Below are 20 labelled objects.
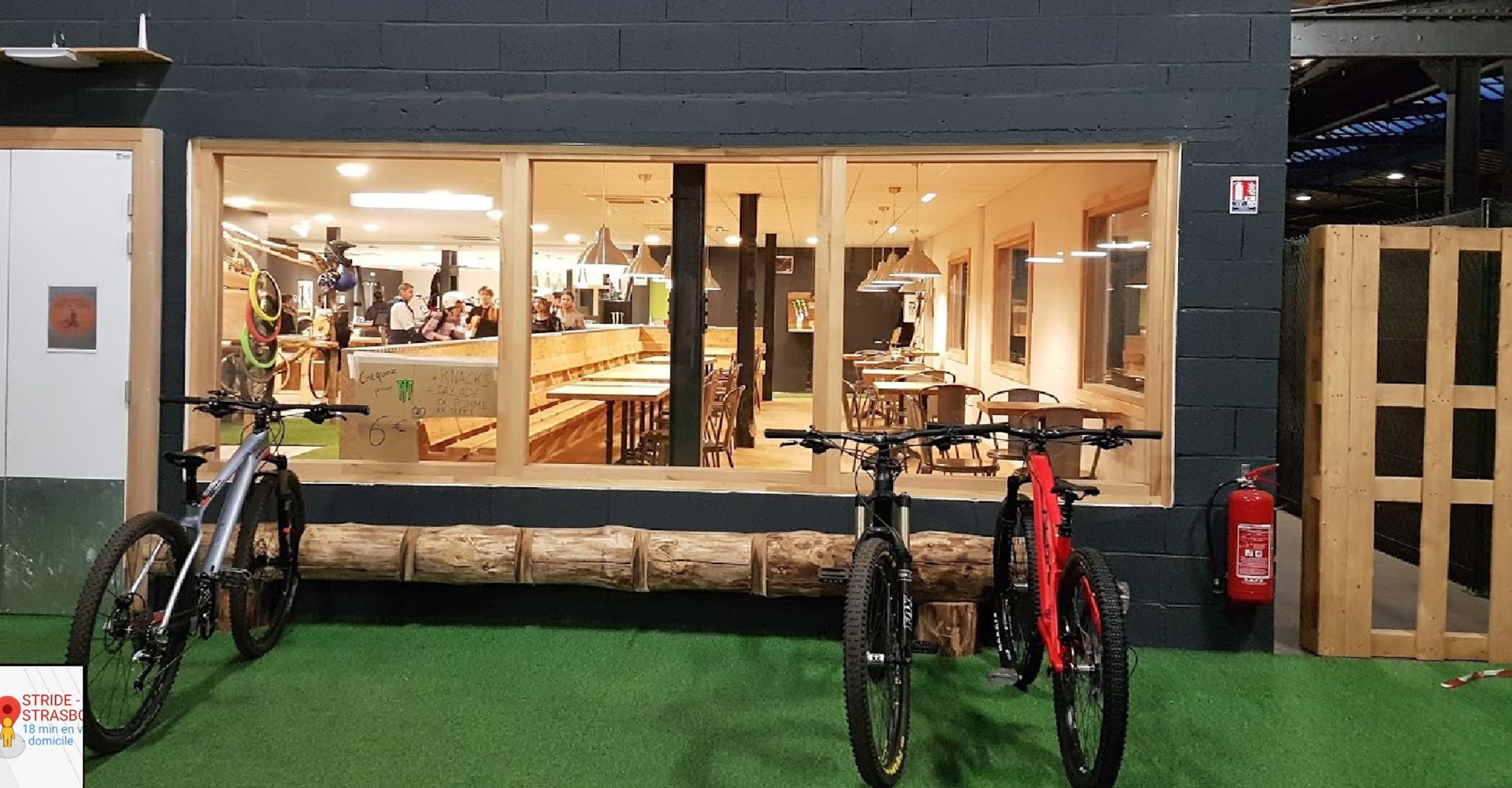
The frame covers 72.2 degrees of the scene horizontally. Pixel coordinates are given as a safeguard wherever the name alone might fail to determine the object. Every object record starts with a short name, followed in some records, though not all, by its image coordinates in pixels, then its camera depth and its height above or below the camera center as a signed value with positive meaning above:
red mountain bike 2.72 -0.71
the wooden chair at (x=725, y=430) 6.28 -0.42
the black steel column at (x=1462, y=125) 6.99 +1.73
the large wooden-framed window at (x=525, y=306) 4.34 +0.26
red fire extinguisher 4.12 -0.67
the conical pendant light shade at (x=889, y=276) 9.99 +1.03
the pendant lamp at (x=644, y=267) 10.05 +0.98
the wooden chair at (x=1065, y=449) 5.59 -0.41
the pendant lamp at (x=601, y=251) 9.07 +1.01
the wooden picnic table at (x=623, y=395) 6.31 -0.17
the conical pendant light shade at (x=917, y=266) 9.29 +0.96
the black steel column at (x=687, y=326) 5.09 +0.21
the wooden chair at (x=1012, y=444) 4.97 -0.35
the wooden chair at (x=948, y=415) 5.78 -0.30
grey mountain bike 3.10 -0.75
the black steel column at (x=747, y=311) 9.62 +0.56
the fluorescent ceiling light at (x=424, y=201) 10.82 +1.75
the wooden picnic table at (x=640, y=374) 7.71 -0.06
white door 4.46 +0.18
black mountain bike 2.68 -0.67
